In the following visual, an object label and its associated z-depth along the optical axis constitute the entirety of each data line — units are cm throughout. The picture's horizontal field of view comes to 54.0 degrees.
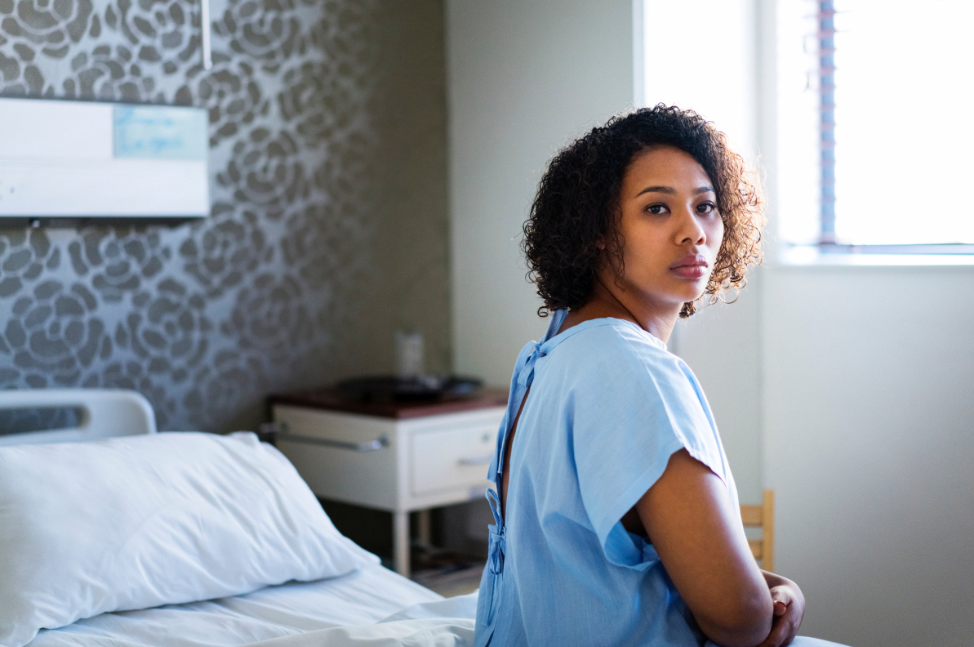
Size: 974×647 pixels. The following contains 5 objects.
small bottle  272
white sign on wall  210
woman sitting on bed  100
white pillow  158
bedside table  242
